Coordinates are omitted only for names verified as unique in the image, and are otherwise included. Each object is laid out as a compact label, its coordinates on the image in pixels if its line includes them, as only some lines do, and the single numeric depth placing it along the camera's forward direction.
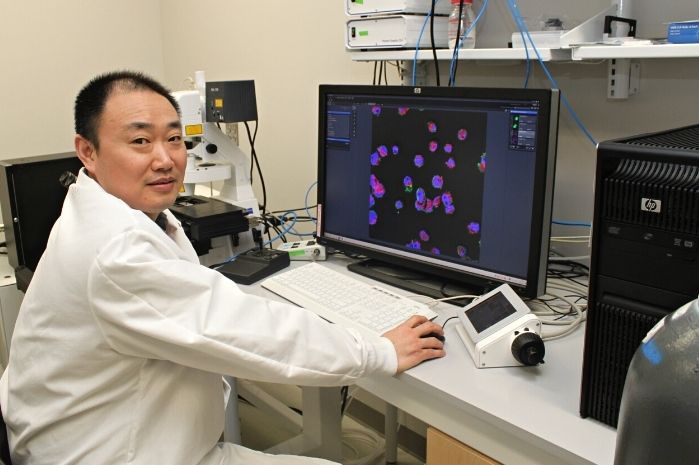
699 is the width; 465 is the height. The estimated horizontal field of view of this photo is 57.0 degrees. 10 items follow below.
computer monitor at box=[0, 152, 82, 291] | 1.95
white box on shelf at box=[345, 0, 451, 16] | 1.71
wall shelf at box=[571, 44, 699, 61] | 1.23
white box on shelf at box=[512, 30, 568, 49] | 1.45
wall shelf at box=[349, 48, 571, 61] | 1.46
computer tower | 0.86
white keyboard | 1.41
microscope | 1.81
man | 1.05
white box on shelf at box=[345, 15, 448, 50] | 1.73
